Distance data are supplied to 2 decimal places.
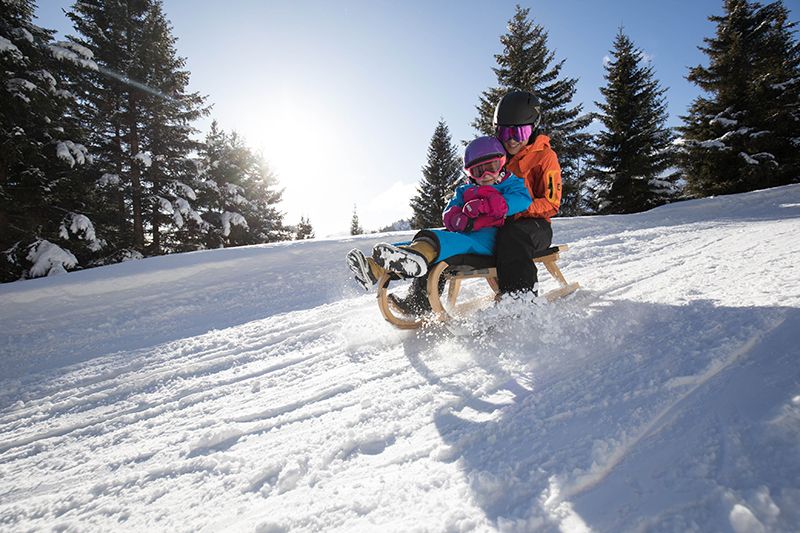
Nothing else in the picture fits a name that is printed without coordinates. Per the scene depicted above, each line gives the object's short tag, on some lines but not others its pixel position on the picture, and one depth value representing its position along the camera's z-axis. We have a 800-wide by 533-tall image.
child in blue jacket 2.37
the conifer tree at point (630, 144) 16.31
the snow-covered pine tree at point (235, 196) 16.50
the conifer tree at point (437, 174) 23.02
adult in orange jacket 2.57
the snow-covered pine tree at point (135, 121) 12.69
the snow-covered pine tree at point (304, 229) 32.83
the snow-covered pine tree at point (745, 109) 13.81
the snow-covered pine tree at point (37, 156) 8.35
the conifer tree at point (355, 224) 38.55
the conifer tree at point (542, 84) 17.44
